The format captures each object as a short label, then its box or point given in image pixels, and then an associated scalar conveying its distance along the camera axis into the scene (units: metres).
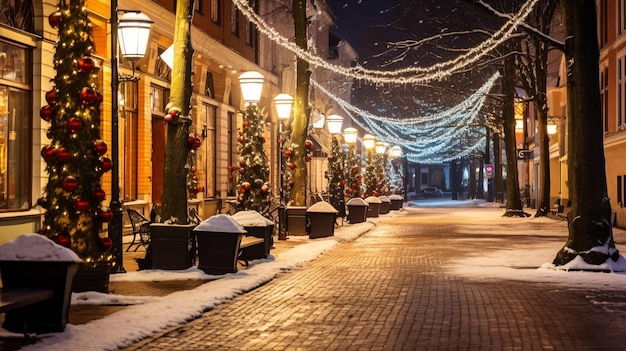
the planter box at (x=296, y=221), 26.74
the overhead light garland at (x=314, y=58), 26.51
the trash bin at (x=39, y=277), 9.13
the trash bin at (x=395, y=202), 55.93
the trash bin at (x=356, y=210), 36.91
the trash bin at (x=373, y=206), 43.50
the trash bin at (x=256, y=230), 18.38
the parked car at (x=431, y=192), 121.25
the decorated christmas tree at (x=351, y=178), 43.56
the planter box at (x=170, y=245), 15.91
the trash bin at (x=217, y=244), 15.45
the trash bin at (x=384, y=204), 48.99
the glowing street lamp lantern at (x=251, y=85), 22.11
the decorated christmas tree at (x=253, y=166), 24.17
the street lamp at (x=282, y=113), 25.31
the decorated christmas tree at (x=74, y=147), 12.62
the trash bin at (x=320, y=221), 26.23
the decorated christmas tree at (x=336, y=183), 39.56
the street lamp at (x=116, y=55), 15.17
